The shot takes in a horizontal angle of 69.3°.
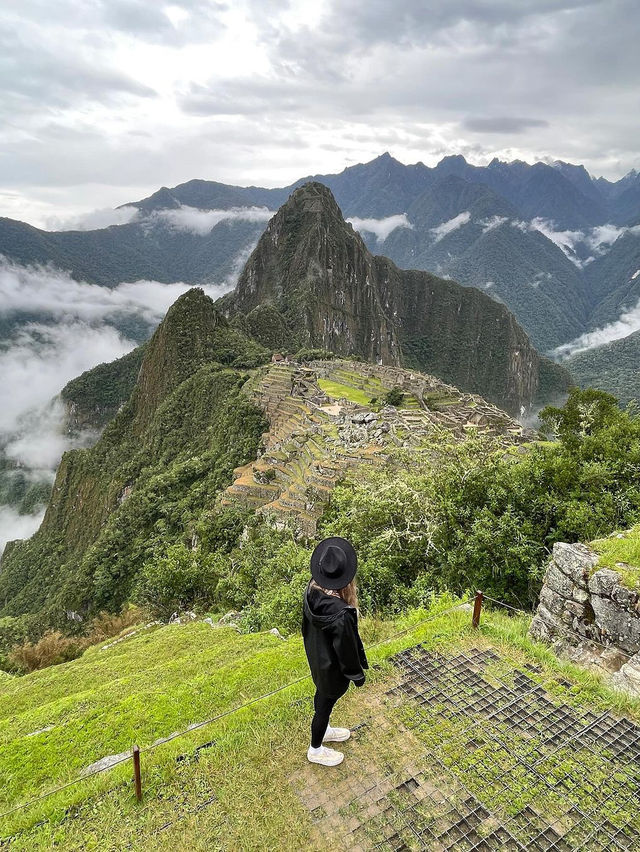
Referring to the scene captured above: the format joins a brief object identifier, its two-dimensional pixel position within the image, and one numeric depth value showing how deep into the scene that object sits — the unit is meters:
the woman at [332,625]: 4.04
